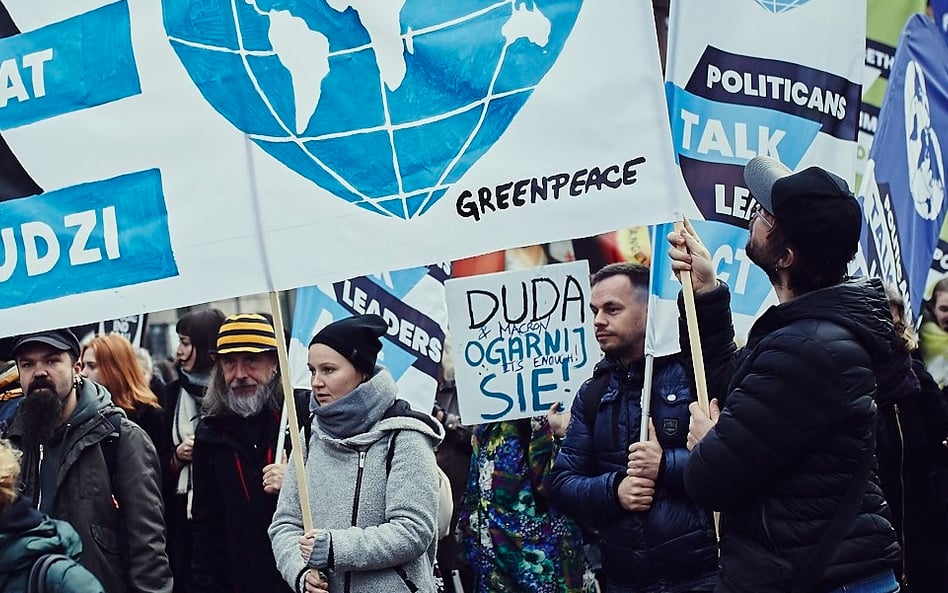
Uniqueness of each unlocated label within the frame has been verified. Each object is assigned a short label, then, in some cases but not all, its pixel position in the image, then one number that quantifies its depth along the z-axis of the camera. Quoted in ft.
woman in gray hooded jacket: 15.17
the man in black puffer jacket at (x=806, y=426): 12.24
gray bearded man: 19.33
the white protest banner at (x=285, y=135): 14.62
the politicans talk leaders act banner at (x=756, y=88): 17.21
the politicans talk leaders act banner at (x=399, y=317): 22.94
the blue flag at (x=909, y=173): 19.79
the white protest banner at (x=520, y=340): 21.42
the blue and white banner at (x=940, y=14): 25.05
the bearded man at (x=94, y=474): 19.11
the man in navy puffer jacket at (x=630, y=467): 16.02
